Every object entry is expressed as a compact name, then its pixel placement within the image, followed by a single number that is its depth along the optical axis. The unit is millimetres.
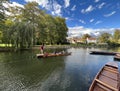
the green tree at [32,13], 18672
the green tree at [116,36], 38746
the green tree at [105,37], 40661
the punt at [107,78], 3165
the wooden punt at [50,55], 9960
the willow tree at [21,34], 13616
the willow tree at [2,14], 11923
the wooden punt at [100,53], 14940
